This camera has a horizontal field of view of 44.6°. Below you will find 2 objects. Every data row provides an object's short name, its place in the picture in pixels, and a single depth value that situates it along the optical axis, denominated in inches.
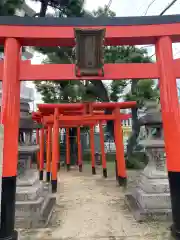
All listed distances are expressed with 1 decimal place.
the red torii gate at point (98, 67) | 120.4
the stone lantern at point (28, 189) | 164.4
